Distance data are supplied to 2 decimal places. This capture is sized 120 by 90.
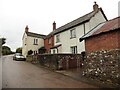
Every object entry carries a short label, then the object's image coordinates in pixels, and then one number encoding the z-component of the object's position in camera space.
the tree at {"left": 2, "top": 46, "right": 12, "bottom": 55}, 33.93
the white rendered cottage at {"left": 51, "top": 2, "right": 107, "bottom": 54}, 12.70
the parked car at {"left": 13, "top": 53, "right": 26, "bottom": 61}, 18.12
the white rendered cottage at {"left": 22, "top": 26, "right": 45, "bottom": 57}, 21.39
